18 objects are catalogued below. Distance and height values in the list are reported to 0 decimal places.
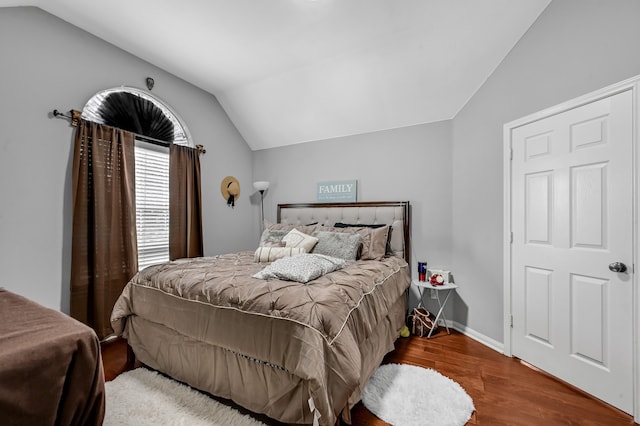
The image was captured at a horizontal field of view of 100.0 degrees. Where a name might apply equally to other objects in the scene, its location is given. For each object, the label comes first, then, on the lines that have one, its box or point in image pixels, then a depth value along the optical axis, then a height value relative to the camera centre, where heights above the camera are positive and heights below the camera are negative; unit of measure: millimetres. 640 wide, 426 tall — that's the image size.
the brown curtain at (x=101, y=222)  2377 -88
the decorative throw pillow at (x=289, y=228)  3238 -208
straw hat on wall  3875 +328
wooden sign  3568 +266
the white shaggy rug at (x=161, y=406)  1573 -1223
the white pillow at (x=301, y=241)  2770 -312
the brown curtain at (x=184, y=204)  3188 +101
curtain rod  2274 +845
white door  1736 -279
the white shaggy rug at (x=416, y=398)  1600 -1242
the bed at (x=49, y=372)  791 -509
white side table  2760 -925
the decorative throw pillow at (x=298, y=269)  1808 -410
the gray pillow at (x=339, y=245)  2709 -352
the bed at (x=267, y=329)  1340 -713
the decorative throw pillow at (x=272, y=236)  3014 -287
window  2760 +670
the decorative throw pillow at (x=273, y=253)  2621 -410
